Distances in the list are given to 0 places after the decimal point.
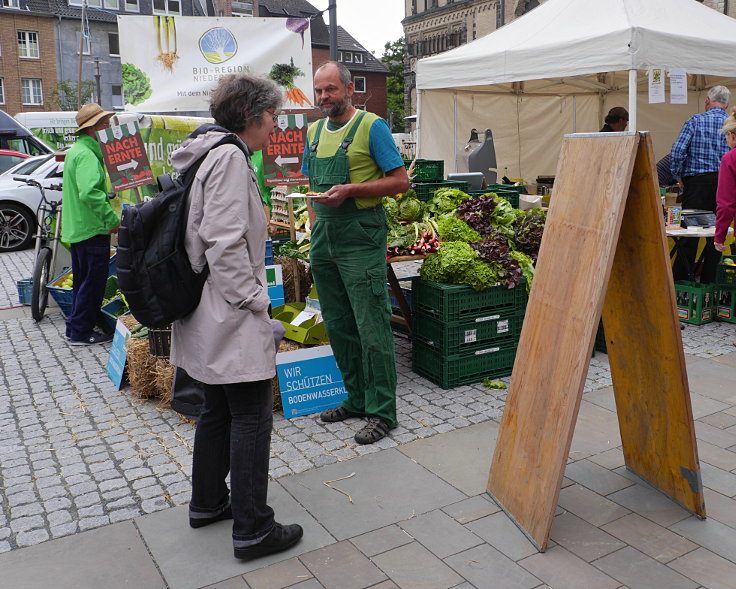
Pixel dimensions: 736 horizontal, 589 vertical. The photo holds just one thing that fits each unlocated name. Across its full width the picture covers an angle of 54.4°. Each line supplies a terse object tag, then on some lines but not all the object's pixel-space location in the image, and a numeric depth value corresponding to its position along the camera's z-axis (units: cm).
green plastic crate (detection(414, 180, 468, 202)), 642
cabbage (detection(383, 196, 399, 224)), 575
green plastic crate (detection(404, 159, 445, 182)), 652
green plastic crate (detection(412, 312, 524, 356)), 518
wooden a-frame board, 294
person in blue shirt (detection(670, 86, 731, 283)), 770
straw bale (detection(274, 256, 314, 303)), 623
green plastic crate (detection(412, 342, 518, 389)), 524
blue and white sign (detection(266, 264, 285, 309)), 569
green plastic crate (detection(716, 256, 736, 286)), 698
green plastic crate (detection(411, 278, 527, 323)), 513
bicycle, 739
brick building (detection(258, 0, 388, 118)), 6406
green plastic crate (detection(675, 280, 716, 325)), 694
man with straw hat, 624
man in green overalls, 413
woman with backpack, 273
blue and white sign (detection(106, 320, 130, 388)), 536
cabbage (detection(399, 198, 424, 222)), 584
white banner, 761
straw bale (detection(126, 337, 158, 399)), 505
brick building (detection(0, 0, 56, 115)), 4297
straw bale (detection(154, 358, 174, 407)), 486
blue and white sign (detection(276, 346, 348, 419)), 469
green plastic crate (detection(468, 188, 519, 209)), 657
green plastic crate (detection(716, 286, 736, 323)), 699
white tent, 761
